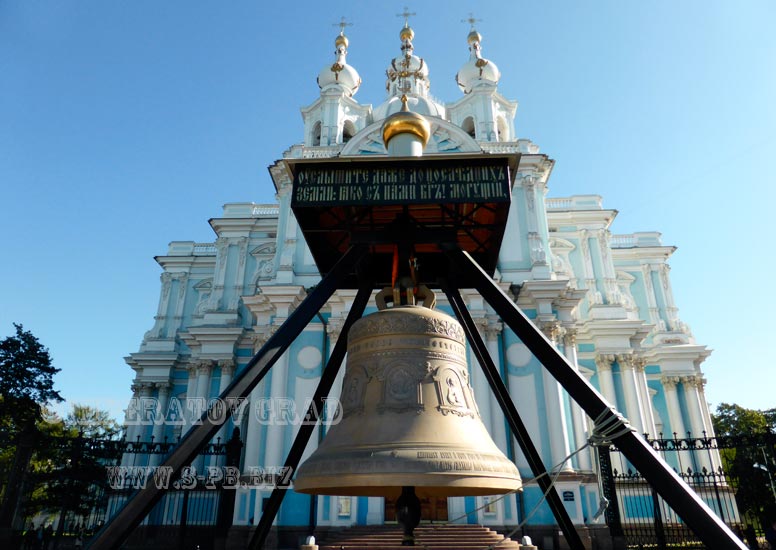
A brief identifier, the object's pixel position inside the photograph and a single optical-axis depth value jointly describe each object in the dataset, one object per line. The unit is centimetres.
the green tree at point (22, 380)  1994
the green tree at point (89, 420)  3206
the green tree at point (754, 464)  960
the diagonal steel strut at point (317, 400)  550
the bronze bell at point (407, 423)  323
